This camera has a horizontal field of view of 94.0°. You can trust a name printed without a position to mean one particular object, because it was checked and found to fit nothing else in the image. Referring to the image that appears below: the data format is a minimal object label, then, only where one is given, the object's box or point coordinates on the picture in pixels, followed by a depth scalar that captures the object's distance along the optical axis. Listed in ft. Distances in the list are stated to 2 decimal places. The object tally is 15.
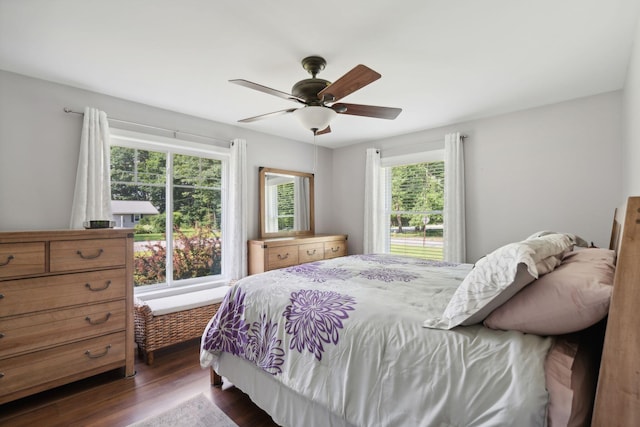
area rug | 5.93
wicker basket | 8.57
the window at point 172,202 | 10.30
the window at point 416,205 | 13.24
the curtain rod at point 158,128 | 8.73
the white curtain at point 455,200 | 11.86
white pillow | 3.56
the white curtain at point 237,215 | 12.16
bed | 2.91
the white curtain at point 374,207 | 14.64
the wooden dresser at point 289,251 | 12.25
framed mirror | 13.62
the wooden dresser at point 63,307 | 6.35
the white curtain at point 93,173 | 8.60
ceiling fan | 6.57
